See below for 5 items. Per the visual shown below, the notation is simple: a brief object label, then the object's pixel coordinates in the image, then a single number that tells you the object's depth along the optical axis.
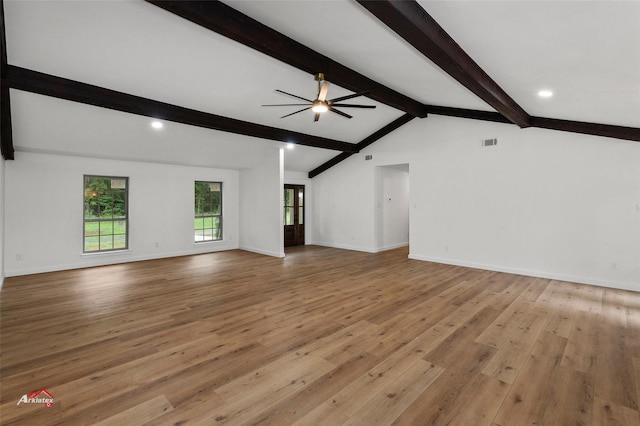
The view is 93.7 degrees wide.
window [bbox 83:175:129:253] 6.50
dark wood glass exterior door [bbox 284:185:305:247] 9.34
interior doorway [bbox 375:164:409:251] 8.39
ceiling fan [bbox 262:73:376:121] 4.06
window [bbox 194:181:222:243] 8.28
